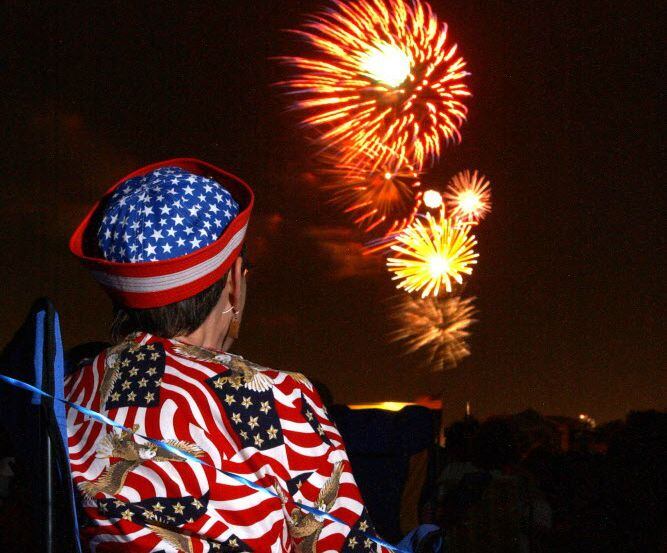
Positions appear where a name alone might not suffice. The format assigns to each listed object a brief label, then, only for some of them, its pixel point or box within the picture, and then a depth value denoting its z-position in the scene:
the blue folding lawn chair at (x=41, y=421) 1.52
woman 1.63
